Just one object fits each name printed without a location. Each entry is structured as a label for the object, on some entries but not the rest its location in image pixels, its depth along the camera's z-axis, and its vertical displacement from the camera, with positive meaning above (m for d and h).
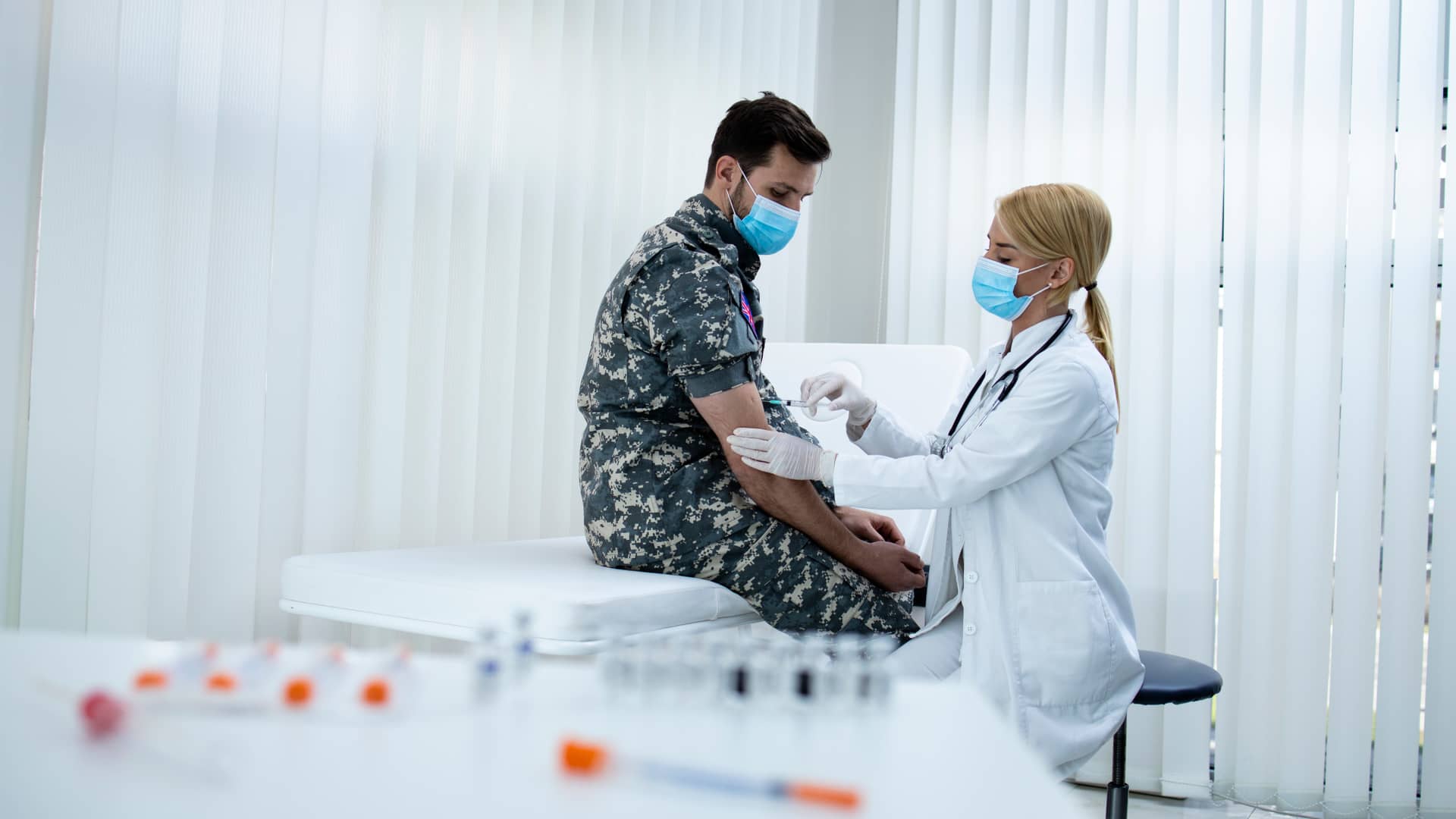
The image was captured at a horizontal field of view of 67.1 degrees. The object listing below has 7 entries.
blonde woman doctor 1.64 -0.10
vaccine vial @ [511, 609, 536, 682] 0.60 -0.13
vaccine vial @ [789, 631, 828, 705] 0.57 -0.13
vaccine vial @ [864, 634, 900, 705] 0.57 -0.13
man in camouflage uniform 1.69 -0.06
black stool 1.72 -0.38
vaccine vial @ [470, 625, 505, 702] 0.58 -0.13
